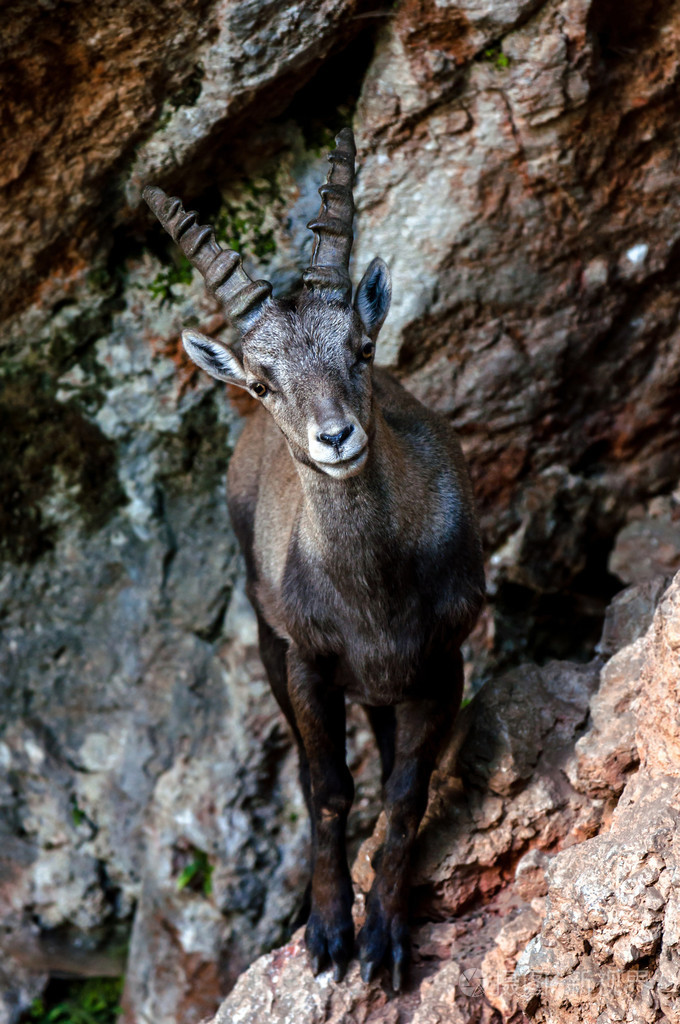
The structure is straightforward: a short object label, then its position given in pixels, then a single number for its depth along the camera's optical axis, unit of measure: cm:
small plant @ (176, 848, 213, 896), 1705
